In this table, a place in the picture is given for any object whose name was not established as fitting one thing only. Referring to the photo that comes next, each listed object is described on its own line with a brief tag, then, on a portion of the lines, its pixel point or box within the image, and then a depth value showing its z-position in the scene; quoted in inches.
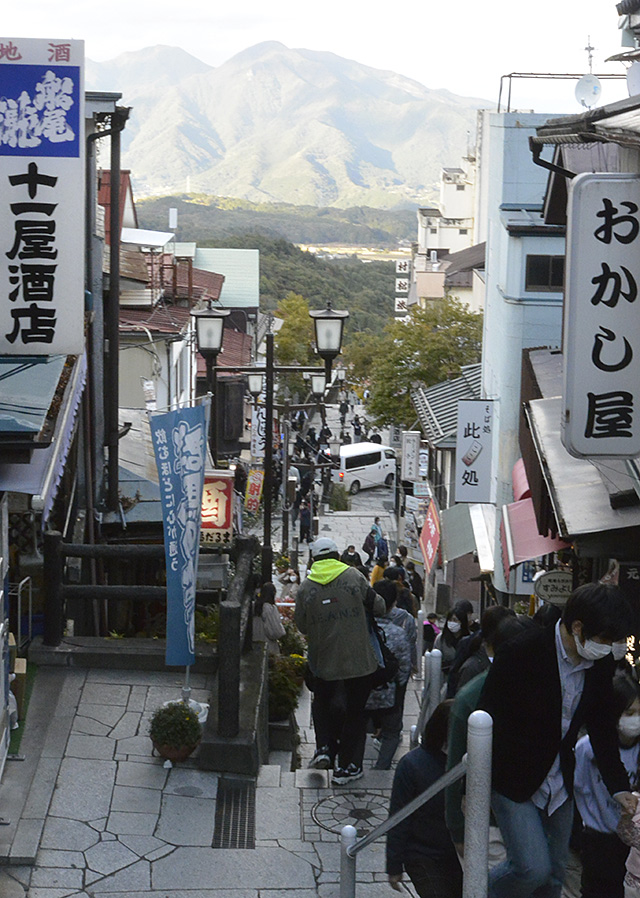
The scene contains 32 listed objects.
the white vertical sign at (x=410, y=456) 1327.5
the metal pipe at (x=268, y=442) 667.4
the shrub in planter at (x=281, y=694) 393.1
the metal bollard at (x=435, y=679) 318.7
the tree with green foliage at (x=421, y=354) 1489.9
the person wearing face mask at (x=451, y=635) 410.3
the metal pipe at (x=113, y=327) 542.6
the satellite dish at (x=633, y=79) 532.7
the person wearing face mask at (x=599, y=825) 200.2
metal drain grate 269.1
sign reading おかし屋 273.4
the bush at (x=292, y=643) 480.4
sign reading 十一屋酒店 346.0
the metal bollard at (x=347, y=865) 207.2
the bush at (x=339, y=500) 1748.3
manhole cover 288.5
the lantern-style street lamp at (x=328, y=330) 629.3
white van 1977.1
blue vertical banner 323.3
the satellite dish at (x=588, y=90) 778.2
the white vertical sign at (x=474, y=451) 879.7
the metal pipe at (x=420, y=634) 516.3
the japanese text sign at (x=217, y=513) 582.6
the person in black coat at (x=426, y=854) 196.5
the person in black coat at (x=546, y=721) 165.6
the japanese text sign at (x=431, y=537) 861.2
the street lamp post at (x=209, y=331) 661.3
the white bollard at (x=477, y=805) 157.2
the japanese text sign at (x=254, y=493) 1142.3
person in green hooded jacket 317.4
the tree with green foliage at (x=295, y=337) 2743.6
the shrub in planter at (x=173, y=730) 299.9
